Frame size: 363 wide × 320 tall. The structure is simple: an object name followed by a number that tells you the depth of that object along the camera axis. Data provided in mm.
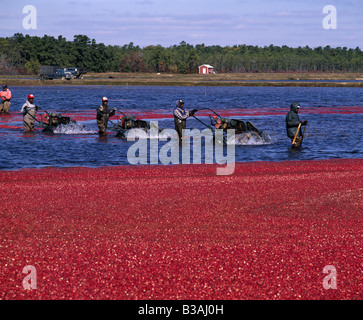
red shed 185625
